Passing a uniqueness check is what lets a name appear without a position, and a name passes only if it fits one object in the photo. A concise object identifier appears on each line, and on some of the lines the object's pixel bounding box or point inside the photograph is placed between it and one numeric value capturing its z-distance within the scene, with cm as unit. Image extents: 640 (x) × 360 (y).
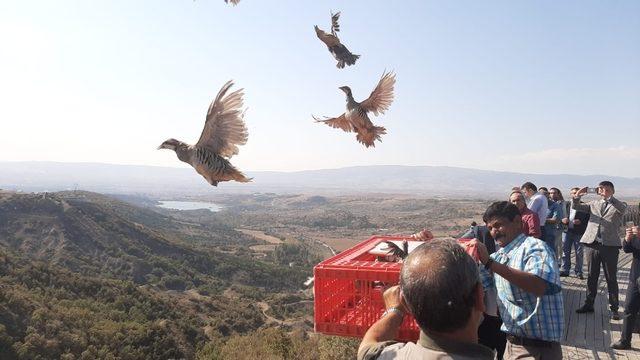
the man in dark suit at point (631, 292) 580
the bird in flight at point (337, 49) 324
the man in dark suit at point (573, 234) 839
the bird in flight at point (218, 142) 323
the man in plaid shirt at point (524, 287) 301
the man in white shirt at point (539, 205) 745
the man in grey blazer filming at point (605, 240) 682
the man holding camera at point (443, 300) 180
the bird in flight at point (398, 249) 349
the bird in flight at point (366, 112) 393
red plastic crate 317
